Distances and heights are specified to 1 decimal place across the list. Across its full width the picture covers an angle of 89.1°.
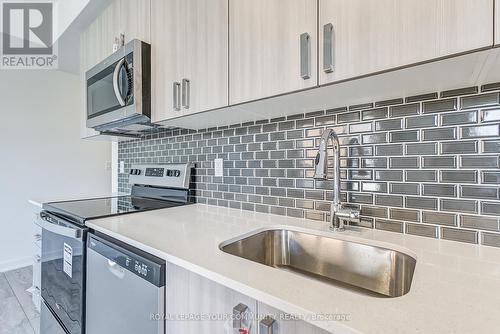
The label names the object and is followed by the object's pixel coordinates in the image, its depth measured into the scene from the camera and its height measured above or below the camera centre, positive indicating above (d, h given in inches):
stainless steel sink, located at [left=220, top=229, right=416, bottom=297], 32.1 -13.6
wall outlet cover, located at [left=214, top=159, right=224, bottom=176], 60.3 -0.2
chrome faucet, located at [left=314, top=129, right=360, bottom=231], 36.4 -1.6
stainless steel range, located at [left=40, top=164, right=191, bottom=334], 47.3 -12.7
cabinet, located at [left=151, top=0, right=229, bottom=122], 42.4 +20.5
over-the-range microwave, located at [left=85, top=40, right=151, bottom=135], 54.8 +18.2
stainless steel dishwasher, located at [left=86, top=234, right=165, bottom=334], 31.1 -17.3
